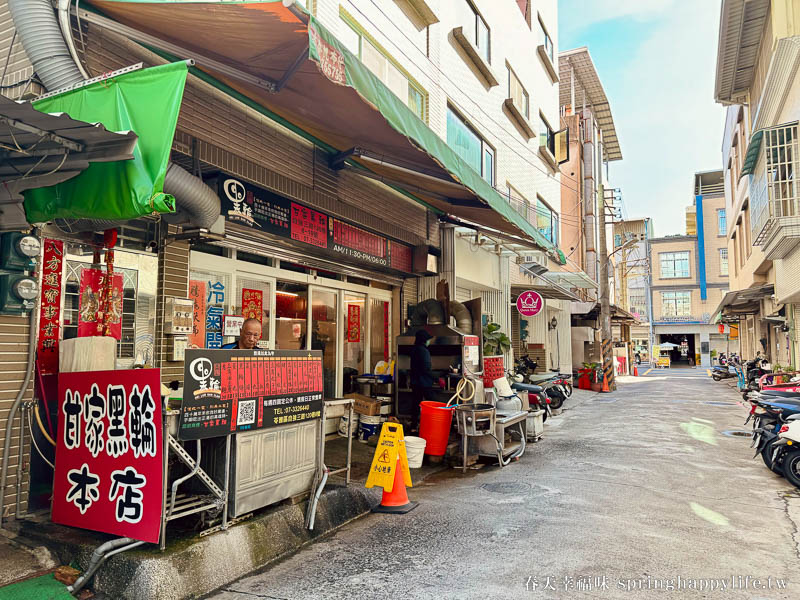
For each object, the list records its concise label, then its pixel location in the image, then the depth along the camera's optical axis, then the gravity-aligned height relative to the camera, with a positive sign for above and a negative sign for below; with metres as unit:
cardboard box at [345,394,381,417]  9.53 -1.02
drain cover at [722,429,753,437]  11.72 -1.88
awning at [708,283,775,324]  19.59 +1.93
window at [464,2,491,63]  14.70 +8.72
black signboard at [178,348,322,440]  4.27 -0.37
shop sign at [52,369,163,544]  3.98 -0.81
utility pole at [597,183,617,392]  23.83 +0.66
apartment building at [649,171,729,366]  48.41 +5.45
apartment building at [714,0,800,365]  11.88 +5.44
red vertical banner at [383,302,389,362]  11.44 +0.35
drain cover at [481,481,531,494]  7.00 -1.83
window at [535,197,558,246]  20.60 +5.00
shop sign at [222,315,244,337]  7.25 +0.31
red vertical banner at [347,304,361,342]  10.40 +0.48
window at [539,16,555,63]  21.83 +12.49
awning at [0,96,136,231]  3.49 +1.43
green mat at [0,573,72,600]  3.69 -1.66
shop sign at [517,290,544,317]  15.34 +1.24
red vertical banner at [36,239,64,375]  4.93 +0.38
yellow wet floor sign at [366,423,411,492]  6.22 -1.25
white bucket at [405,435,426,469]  7.91 -1.50
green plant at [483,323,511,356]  14.12 +0.16
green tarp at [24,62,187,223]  3.78 +1.44
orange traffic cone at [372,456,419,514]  6.14 -1.72
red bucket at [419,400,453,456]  8.45 -1.25
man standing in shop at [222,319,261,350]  6.25 +0.16
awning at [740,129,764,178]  14.10 +5.45
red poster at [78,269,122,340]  5.33 +0.44
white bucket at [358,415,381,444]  9.41 -1.37
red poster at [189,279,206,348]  6.73 +0.45
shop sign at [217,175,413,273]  6.91 +1.85
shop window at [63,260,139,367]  5.79 +0.30
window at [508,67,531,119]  18.09 +8.73
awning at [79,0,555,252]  4.59 +2.77
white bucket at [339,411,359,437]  9.09 -1.29
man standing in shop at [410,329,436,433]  9.80 -0.53
